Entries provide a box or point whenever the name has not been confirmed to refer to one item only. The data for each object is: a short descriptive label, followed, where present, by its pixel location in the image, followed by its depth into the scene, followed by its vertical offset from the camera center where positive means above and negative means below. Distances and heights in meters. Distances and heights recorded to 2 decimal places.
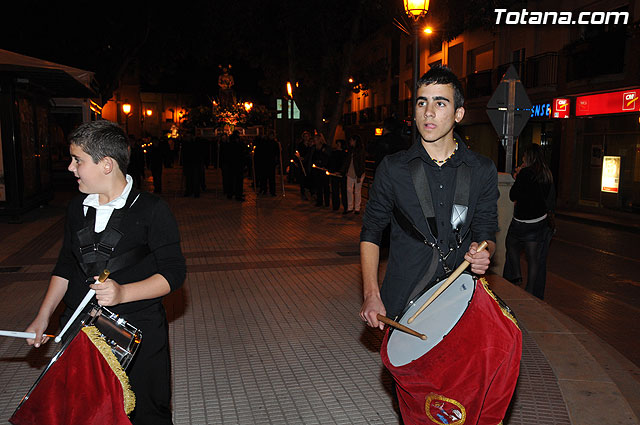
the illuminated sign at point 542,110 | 21.61 +1.09
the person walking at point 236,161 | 17.45 -0.65
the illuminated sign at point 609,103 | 16.69 +1.11
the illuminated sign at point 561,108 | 20.06 +1.07
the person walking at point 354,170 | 13.29 -0.72
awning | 10.27 +1.31
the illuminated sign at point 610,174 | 17.59 -1.06
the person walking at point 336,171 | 14.52 -0.79
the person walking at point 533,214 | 6.77 -0.87
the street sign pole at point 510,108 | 8.66 +0.46
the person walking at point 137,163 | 19.25 -0.85
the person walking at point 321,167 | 15.45 -0.75
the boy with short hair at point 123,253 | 2.53 -0.50
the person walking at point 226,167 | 17.66 -0.85
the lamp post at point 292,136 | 23.73 +0.12
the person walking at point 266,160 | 18.42 -0.67
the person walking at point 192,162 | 17.84 -0.70
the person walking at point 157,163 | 19.46 -0.80
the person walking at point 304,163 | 17.33 -0.74
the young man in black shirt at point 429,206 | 2.56 -0.30
